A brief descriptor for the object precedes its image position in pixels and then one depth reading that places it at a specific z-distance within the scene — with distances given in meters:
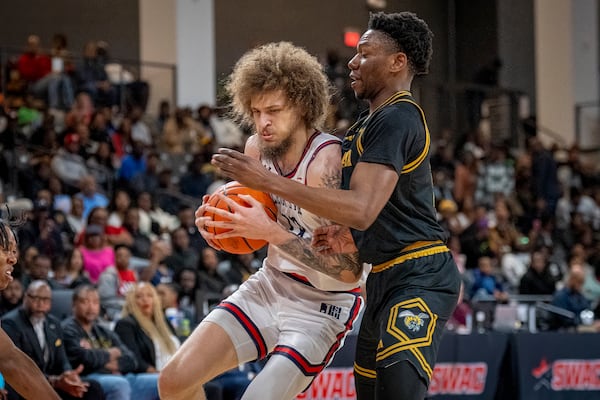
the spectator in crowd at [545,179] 18.97
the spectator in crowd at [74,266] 10.73
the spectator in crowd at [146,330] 9.21
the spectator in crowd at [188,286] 11.18
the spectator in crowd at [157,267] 11.20
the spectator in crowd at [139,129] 16.05
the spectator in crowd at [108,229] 12.24
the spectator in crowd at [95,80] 16.08
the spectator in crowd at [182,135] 16.66
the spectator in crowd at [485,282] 13.83
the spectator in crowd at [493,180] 18.56
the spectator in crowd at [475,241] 15.35
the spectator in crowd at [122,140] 15.33
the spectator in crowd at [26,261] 10.20
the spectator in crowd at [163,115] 16.98
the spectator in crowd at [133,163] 14.96
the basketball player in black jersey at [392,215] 4.34
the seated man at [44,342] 8.16
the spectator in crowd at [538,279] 14.48
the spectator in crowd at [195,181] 15.72
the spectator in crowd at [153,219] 13.70
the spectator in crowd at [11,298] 9.05
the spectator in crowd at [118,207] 13.15
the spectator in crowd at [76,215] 12.94
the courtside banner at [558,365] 10.81
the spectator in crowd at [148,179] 14.61
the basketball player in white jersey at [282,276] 4.68
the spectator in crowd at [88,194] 13.48
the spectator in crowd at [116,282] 10.45
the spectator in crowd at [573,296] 13.09
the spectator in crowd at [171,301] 9.95
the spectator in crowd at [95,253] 11.41
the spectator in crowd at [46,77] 15.69
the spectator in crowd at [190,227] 13.56
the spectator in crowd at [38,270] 9.97
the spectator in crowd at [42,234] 11.32
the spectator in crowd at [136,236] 12.80
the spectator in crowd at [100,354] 8.46
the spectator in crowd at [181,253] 12.31
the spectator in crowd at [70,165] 14.16
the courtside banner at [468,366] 10.22
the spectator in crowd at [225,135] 16.81
